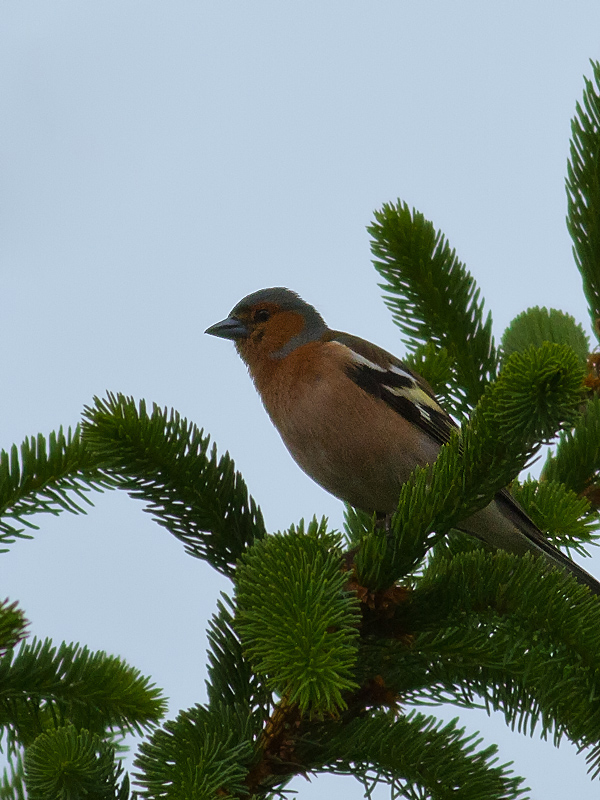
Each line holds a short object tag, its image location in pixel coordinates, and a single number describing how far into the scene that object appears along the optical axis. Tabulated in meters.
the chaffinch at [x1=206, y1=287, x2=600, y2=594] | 4.89
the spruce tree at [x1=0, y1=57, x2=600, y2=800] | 3.64
